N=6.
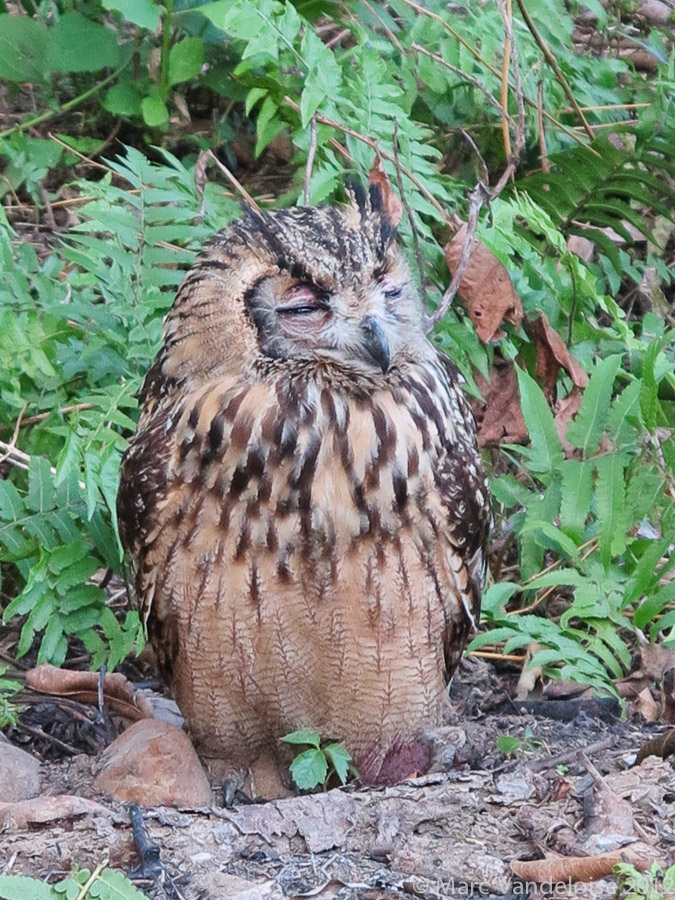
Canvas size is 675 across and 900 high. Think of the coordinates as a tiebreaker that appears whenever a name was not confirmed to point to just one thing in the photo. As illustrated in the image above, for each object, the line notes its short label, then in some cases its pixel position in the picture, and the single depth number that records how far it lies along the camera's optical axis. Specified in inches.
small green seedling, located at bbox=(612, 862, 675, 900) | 201.5
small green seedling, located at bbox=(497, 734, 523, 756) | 293.1
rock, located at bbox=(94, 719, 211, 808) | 274.8
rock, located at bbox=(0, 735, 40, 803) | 276.8
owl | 271.6
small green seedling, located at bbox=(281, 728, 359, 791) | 289.4
